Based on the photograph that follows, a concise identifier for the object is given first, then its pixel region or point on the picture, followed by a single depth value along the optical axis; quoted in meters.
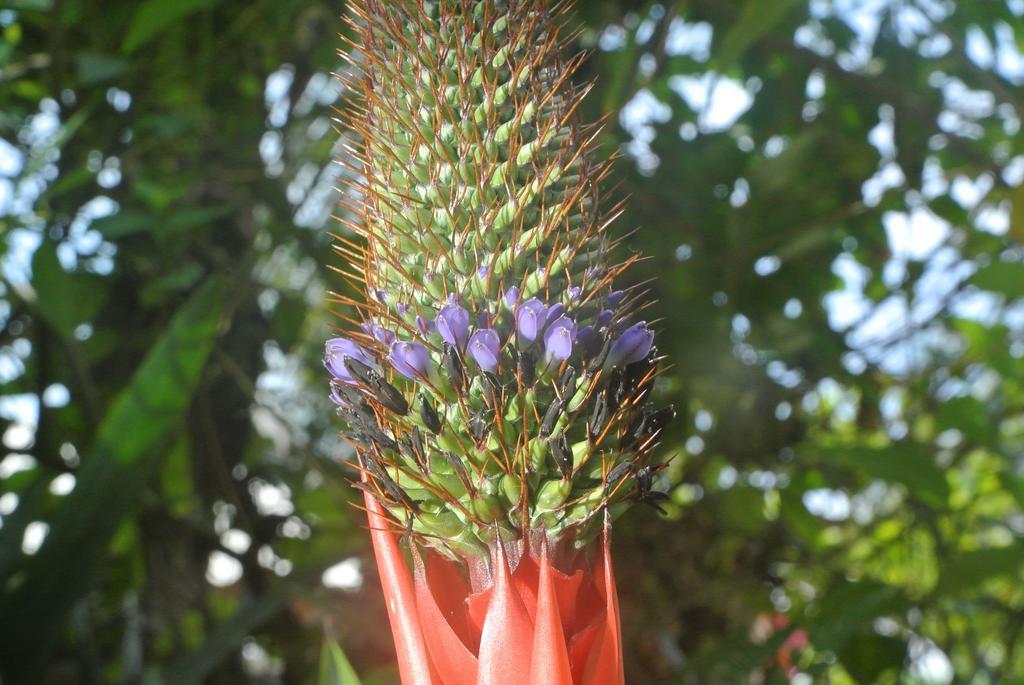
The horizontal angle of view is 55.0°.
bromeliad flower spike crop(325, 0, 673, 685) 0.52
